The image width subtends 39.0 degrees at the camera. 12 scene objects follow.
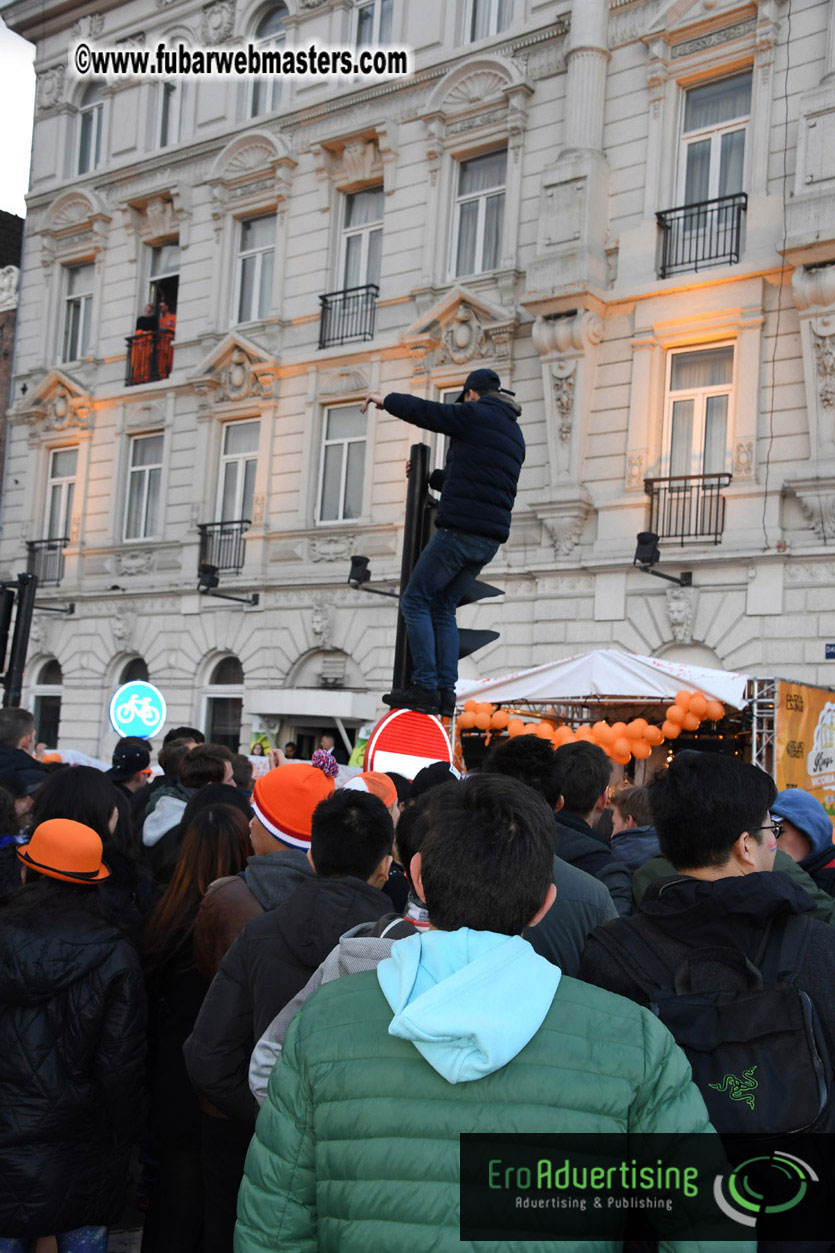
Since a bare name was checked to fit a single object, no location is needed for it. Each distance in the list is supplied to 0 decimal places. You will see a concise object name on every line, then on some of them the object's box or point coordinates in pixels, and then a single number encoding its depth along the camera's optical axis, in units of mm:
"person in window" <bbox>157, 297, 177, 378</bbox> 22562
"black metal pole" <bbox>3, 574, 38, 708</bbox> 11334
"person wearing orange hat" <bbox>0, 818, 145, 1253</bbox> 3545
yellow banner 11344
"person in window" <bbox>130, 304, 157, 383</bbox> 22688
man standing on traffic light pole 5336
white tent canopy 11562
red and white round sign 5750
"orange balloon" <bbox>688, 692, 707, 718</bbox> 11414
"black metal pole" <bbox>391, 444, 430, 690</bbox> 5680
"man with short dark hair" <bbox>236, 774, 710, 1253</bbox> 1938
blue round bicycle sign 12141
